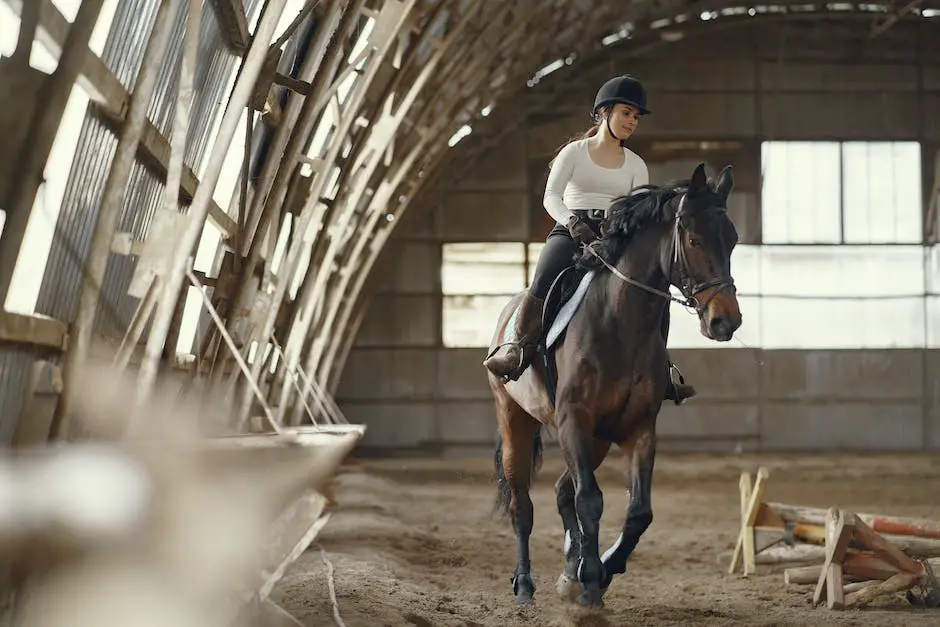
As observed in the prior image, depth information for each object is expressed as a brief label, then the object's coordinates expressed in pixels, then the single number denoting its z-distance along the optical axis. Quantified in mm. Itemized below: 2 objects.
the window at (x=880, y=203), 21766
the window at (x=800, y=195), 21734
